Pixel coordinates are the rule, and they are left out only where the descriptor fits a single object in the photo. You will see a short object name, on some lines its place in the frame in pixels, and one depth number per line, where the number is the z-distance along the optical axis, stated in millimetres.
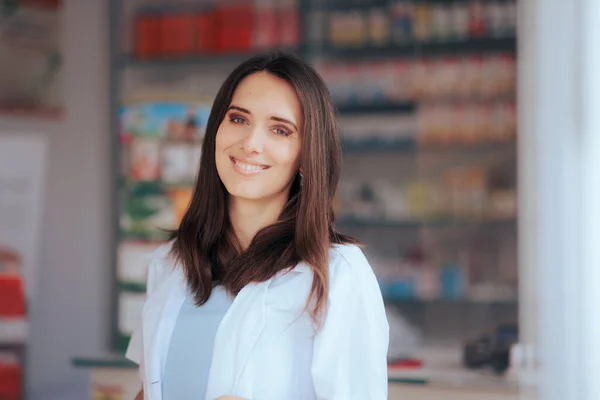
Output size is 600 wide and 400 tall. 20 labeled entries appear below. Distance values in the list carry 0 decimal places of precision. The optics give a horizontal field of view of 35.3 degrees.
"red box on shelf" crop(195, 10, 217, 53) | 5785
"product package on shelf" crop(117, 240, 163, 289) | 5379
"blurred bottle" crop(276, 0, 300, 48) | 5625
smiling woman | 1643
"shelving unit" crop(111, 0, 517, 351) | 5316
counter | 2973
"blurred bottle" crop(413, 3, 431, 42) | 5426
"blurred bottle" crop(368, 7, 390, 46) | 5484
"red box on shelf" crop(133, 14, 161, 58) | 5855
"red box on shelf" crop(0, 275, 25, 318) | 5379
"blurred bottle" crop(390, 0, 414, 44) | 5445
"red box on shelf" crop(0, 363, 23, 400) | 5391
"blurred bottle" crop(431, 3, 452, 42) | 5391
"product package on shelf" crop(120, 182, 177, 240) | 5352
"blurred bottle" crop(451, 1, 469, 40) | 5359
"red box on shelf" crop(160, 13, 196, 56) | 5805
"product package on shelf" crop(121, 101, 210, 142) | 5297
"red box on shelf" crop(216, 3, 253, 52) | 5711
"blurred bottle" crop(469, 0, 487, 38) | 5324
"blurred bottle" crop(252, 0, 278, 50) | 5680
